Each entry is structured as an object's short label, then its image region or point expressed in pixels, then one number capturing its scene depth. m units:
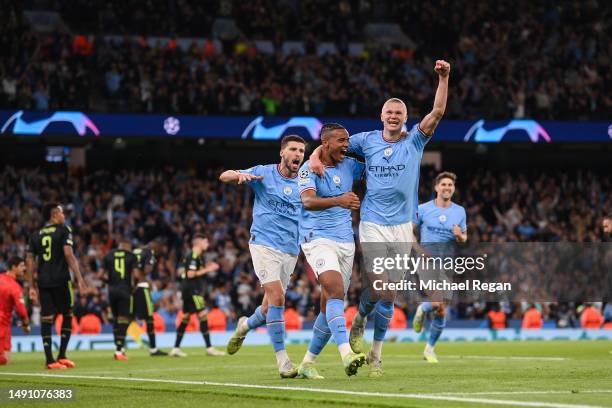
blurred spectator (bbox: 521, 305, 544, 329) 33.22
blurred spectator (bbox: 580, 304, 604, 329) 33.16
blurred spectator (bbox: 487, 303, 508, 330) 33.00
